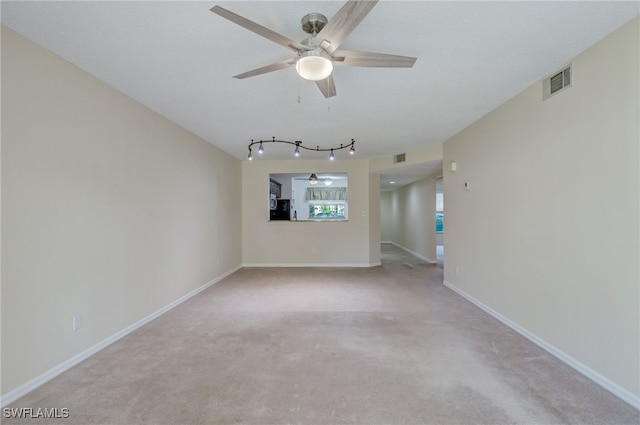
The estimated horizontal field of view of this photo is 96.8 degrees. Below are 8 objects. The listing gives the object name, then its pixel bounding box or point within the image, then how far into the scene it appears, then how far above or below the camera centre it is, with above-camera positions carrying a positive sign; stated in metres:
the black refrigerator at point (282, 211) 6.88 +0.12
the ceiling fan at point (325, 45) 1.43 +1.01
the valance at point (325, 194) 10.13 +0.78
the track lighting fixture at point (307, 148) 4.72 +1.25
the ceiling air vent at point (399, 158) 5.59 +1.16
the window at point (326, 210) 10.28 +0.21
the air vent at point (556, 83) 2.29 +1.12
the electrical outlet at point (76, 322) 2.33 -0.87
